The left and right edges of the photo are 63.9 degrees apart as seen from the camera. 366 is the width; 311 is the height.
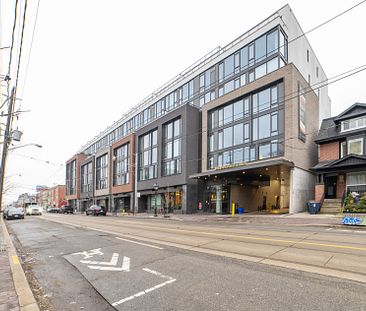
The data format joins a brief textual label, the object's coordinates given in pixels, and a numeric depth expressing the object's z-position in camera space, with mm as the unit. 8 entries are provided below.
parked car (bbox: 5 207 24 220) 34812
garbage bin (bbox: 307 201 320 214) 25656
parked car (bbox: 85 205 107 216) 44969
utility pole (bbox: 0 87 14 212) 12586
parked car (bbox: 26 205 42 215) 51375
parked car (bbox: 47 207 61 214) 73644
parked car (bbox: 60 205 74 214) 67000
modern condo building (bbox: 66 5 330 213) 29172
